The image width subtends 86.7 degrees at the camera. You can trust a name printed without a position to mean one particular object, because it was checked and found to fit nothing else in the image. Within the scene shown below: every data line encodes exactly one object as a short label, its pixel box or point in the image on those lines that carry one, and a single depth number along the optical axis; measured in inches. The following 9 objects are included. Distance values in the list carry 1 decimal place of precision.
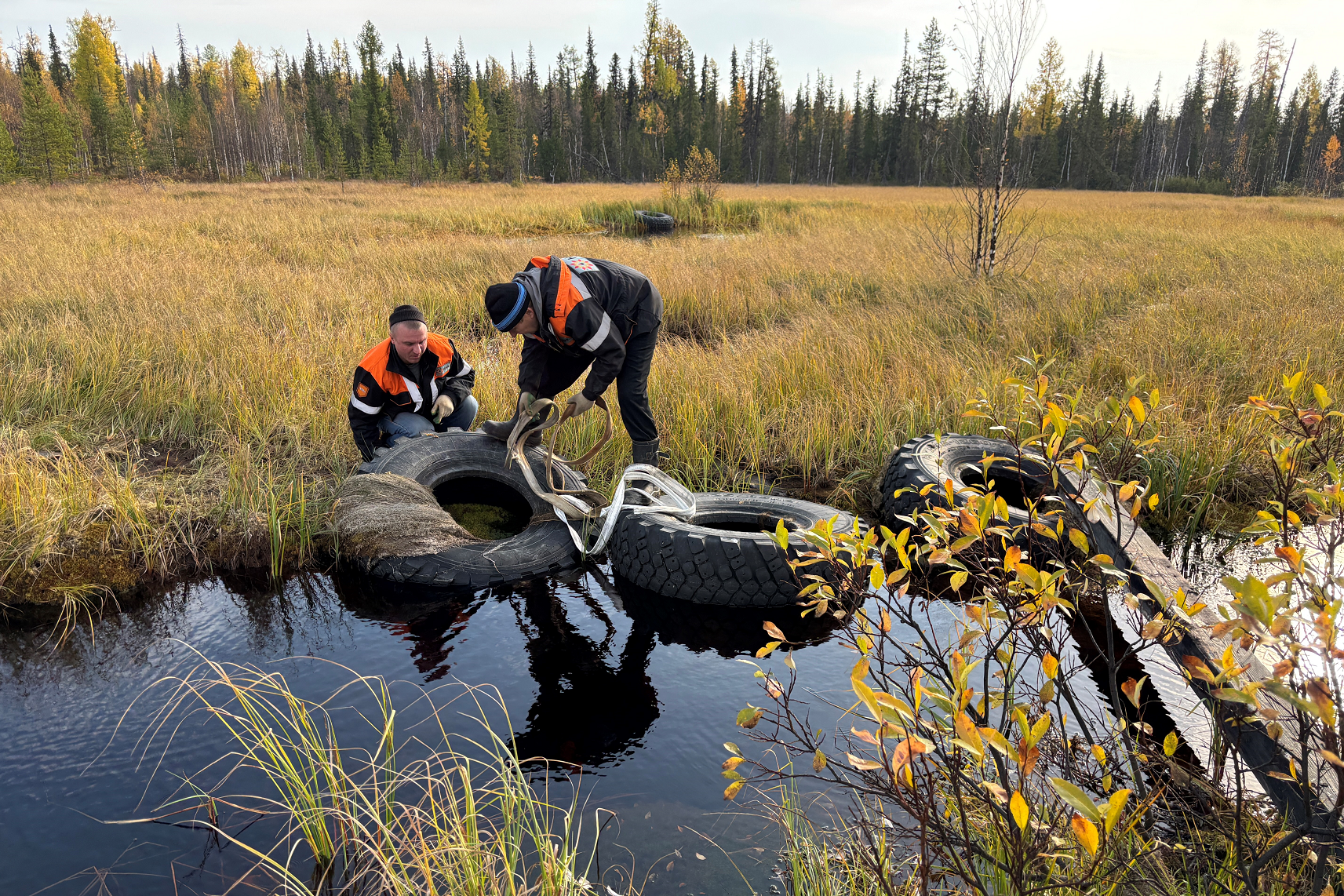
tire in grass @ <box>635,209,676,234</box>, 660.7
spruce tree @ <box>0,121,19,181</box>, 1379.2
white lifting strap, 151.3
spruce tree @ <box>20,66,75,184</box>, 1460.4
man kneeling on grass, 176.2
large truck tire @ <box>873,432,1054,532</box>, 156.5
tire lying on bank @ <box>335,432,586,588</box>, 143.5
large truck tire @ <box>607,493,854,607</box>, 135.6
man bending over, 154.3
